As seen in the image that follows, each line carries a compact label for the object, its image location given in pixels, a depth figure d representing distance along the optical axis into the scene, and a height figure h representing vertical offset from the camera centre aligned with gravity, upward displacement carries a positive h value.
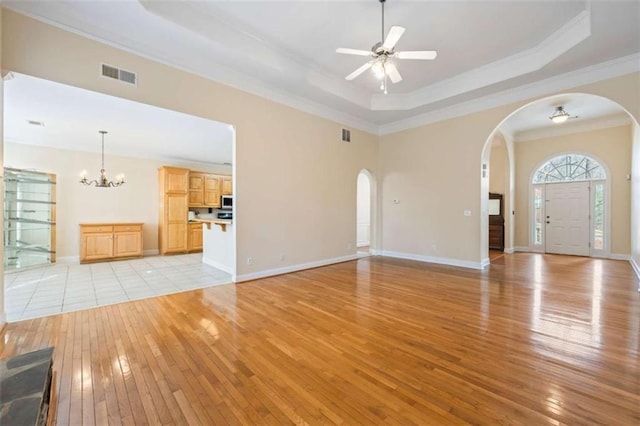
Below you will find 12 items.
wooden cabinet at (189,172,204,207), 8.20 +0.71
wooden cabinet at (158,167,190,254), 7.53 +0.08
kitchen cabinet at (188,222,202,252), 7.99 -0.77
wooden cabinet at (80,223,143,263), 6.35 -0.76
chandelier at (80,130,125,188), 6.31 +0.76
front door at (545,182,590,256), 7.07 -0.12
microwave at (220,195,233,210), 8.71 +0.36
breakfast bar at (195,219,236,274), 4.91 -0.68
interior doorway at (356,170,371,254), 9.06 +0.02
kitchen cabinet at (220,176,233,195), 8.98 +0.91
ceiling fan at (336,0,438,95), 3.05 +1.88
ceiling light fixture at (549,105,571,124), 5.88 +2.21
